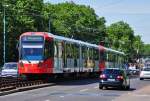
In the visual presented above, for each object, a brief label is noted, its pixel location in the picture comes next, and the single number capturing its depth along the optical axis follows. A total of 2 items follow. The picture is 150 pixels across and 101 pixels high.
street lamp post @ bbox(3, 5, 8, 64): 65.02
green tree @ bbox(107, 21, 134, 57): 134.18
